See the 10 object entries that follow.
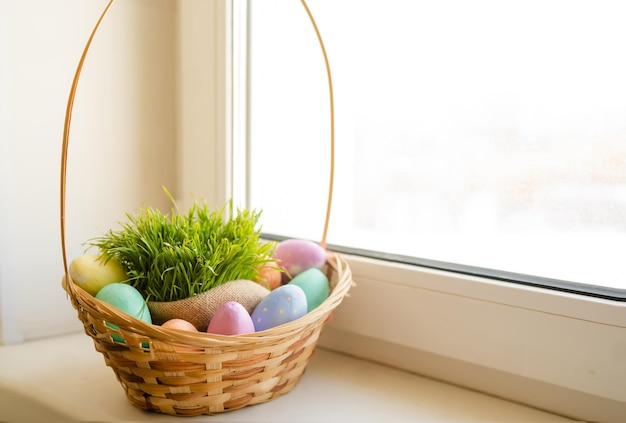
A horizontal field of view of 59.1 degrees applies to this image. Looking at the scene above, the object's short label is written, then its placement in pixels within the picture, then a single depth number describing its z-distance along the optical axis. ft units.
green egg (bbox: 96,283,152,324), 1.78
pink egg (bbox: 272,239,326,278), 2.28
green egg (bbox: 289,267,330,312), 2.12
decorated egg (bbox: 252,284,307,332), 1.87
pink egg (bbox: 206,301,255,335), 1.78
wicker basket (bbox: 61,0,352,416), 1.64
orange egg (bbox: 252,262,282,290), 2.20
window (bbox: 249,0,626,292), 1.90
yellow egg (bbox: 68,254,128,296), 1.88
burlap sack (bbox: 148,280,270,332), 1.88
